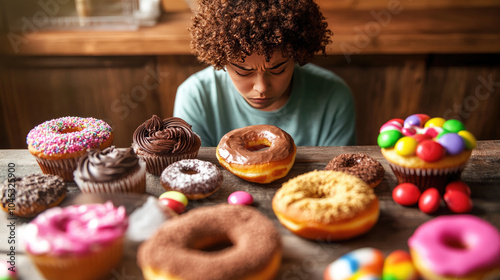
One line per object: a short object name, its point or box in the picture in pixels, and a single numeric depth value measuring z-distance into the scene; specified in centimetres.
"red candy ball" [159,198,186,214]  48
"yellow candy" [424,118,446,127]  50
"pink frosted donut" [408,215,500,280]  37
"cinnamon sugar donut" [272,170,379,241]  44
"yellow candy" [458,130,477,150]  48
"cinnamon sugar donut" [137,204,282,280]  38
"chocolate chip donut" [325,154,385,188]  51
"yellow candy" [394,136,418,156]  48
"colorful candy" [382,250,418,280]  38
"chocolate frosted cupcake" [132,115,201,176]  55
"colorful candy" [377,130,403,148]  50
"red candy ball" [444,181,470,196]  49
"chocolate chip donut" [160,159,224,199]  50
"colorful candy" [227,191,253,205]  49
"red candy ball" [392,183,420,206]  49
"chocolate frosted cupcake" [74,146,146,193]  49
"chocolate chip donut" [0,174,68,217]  47
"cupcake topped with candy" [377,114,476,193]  48
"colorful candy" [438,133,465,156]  47
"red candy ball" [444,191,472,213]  47
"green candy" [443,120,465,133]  49
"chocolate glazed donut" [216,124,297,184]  53
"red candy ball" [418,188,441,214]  47
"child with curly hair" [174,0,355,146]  57
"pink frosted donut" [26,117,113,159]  53
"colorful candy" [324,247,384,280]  38
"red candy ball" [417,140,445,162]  47
